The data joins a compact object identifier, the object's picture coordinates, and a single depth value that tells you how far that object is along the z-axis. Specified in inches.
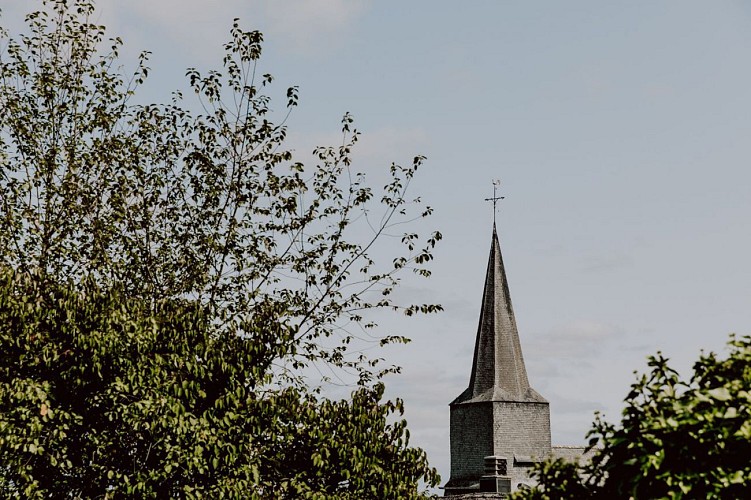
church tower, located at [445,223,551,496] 3029.0
